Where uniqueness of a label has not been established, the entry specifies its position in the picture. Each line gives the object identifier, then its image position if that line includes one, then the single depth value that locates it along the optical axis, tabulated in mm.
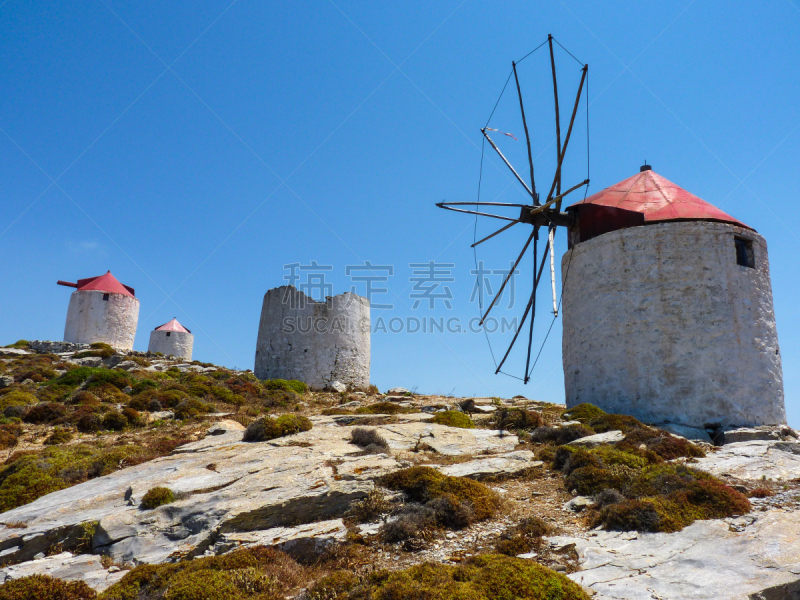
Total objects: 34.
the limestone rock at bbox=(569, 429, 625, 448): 10641
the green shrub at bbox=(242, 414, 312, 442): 11547
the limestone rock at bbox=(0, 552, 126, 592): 6414
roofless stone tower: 22438
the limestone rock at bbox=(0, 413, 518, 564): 7207
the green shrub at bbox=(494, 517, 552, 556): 6410
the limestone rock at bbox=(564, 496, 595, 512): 7844
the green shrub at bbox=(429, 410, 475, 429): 13102
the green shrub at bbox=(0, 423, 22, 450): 13727
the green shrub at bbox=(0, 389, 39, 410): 17297
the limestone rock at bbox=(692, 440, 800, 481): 9117
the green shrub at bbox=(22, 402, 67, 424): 16172
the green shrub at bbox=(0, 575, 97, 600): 5793
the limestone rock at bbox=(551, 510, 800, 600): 5234
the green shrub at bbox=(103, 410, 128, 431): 15273
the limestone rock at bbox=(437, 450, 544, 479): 9086
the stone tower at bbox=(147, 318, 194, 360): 40438
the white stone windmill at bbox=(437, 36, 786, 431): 13539
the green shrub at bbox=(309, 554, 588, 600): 5168
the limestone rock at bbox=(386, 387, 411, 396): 22688
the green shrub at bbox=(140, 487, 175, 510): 7922
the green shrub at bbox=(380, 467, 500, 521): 7695
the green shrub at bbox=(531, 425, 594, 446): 11375
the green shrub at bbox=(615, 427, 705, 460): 10345
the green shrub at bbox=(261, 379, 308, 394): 20188
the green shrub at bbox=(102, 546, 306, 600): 5465
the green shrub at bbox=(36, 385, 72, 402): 18719
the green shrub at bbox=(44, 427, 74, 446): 13898
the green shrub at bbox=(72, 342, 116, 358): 27859
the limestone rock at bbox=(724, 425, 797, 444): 12336
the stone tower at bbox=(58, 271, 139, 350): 33031
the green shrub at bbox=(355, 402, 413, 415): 15507
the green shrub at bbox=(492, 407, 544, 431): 12906
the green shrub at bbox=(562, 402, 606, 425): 13251
